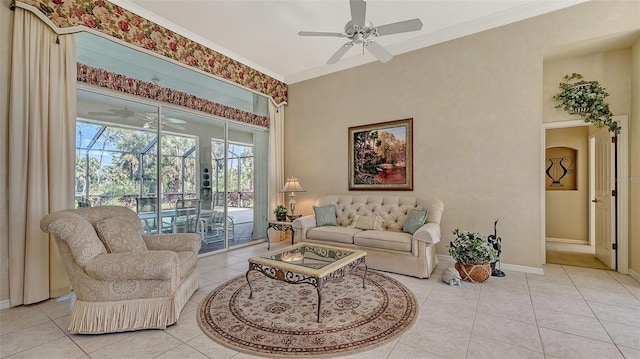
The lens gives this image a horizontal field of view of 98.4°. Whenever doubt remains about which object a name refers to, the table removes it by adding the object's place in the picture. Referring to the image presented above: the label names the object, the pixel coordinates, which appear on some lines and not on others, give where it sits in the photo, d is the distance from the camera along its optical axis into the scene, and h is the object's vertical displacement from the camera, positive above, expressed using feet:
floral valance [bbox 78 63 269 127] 10.65 +4.02
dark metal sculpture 11.57 -2.82
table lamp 17.20 -0.50
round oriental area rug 6.72 -3.98
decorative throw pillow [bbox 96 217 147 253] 8.10 -1.71
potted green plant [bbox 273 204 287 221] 17.10 -2.05
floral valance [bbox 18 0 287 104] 9.75 +6.24
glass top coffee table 7.83 -2.62
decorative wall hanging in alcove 17.83 +0.82
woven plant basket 10.64 -3.56
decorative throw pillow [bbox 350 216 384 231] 13.53 -2.11
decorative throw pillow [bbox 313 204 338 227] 14.85 -1.94
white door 12.34 -0.77
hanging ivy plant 11.74 +3.47
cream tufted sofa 11.23 -2.44
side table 16.01 -2.71
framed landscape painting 14.84 +1.36
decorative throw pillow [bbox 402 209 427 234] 12.34 -1.82
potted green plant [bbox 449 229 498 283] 10.67 -3.00
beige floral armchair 7.04 -2.69
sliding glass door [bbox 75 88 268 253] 11.28 +0.73
